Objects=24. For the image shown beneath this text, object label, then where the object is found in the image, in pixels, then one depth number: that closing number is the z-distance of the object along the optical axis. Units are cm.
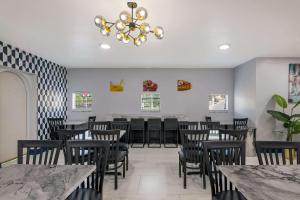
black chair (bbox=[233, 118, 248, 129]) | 506
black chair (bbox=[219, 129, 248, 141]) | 295
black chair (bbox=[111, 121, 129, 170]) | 379
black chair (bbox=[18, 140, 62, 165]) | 187
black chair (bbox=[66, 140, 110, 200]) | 174
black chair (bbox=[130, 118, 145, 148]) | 582
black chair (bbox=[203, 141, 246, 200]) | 170
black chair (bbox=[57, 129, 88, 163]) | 279
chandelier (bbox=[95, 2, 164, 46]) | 202
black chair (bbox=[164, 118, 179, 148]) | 580
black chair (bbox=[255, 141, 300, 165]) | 180
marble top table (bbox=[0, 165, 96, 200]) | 114
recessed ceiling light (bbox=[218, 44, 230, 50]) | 393
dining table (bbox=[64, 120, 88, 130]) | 557
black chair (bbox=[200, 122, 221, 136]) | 400
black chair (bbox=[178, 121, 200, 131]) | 408
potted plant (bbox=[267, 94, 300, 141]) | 450
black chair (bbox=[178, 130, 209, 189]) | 297
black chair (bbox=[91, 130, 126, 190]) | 290
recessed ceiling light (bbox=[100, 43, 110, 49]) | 390
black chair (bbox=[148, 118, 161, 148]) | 578
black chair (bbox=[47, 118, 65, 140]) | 528
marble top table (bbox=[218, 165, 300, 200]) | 113
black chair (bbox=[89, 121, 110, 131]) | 407
